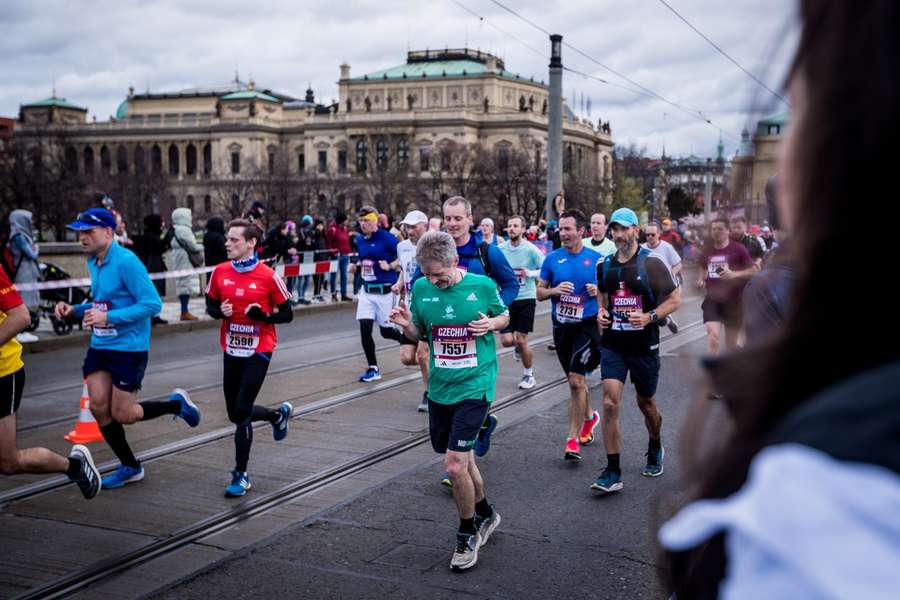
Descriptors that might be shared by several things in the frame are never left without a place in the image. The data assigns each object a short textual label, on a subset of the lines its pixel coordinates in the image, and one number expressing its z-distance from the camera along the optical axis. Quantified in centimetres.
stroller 1659
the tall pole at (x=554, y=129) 2417
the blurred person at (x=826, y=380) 77
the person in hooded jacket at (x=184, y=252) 1898
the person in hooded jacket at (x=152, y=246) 1794
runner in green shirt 599
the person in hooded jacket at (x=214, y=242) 1784
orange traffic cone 900
